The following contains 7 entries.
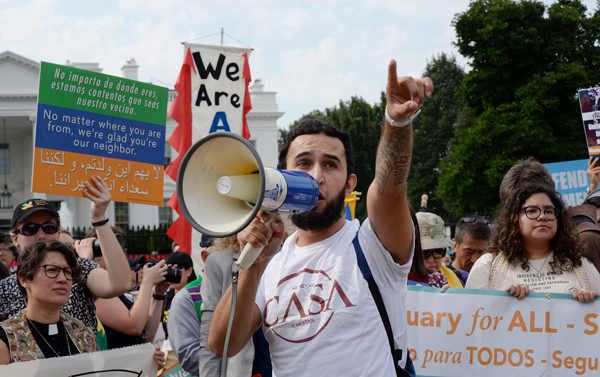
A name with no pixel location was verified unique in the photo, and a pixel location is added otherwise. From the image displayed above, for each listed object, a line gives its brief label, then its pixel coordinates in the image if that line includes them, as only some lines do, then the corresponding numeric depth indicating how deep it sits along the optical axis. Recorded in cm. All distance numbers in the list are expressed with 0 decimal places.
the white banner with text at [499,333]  350
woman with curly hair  338
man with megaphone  192
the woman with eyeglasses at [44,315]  299
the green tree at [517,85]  2206
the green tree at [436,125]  3988
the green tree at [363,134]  4241
